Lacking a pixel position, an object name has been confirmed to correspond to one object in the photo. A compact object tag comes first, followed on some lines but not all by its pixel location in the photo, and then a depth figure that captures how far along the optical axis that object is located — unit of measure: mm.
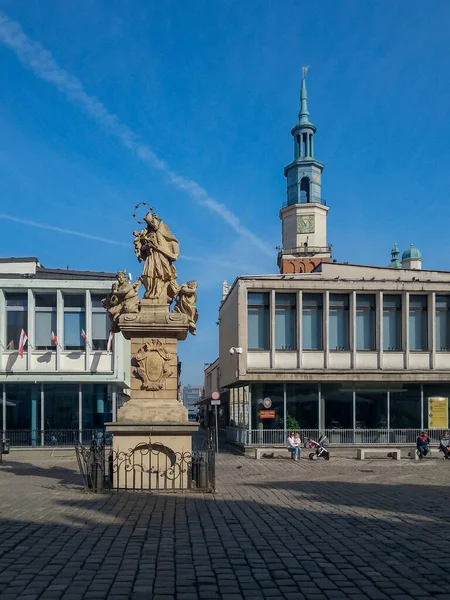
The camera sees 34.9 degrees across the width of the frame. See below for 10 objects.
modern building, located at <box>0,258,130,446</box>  36219
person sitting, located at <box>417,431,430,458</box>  31062
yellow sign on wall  36312
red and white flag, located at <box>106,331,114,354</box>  36781
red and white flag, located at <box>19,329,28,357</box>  35469
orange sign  35188
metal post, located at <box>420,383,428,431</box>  36138
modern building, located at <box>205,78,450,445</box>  35250
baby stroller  30375
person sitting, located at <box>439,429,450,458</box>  31688
